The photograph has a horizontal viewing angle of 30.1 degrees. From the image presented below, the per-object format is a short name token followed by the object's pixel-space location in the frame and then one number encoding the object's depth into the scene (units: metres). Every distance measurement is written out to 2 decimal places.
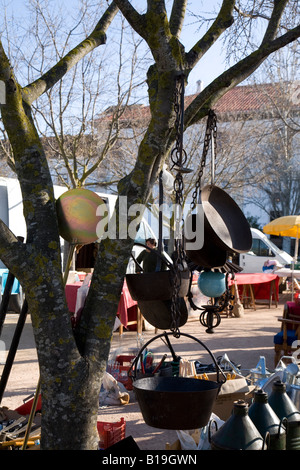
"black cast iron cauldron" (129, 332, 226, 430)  2.63
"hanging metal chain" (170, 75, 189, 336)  2.72
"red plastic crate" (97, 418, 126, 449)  4.36
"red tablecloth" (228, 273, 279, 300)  13.85
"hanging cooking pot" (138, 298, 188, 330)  3.19
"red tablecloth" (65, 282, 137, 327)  9.67
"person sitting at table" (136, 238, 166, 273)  7.33
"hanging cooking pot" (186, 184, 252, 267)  3.28
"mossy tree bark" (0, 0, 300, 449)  2.82
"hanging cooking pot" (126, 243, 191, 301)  2.90
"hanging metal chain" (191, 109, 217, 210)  3.31
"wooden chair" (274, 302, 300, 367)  7.83
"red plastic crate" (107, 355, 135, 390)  6.77
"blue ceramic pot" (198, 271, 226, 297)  3.40
